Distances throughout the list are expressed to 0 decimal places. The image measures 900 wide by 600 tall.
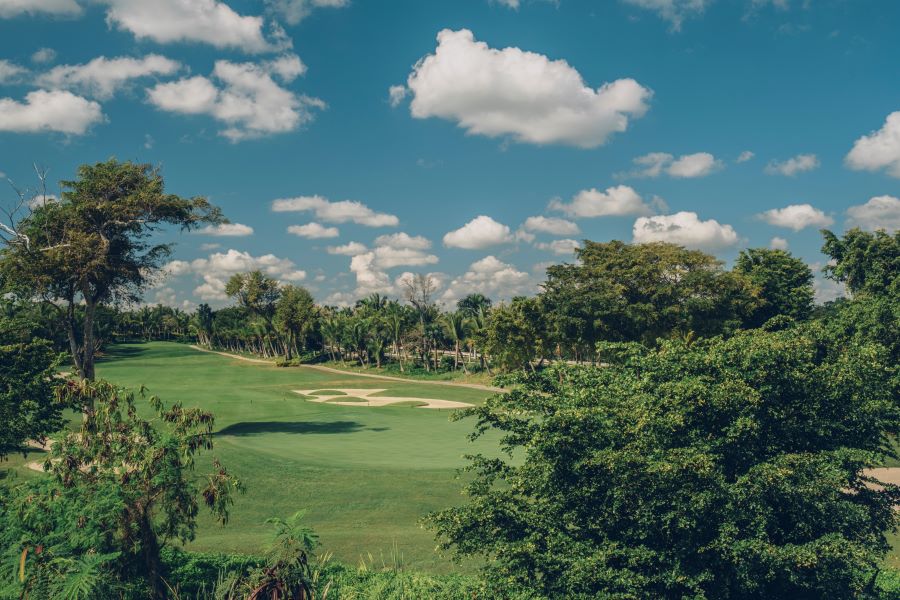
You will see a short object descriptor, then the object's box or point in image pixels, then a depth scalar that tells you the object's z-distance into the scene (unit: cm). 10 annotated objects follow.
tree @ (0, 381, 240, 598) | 1211
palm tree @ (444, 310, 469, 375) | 8631
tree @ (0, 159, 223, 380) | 3591
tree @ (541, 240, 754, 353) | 5494
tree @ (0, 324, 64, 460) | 2252
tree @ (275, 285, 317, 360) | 10794
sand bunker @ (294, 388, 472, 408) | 5843
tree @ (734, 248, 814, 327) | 6581
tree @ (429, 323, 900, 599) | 1116
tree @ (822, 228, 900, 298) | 5272
